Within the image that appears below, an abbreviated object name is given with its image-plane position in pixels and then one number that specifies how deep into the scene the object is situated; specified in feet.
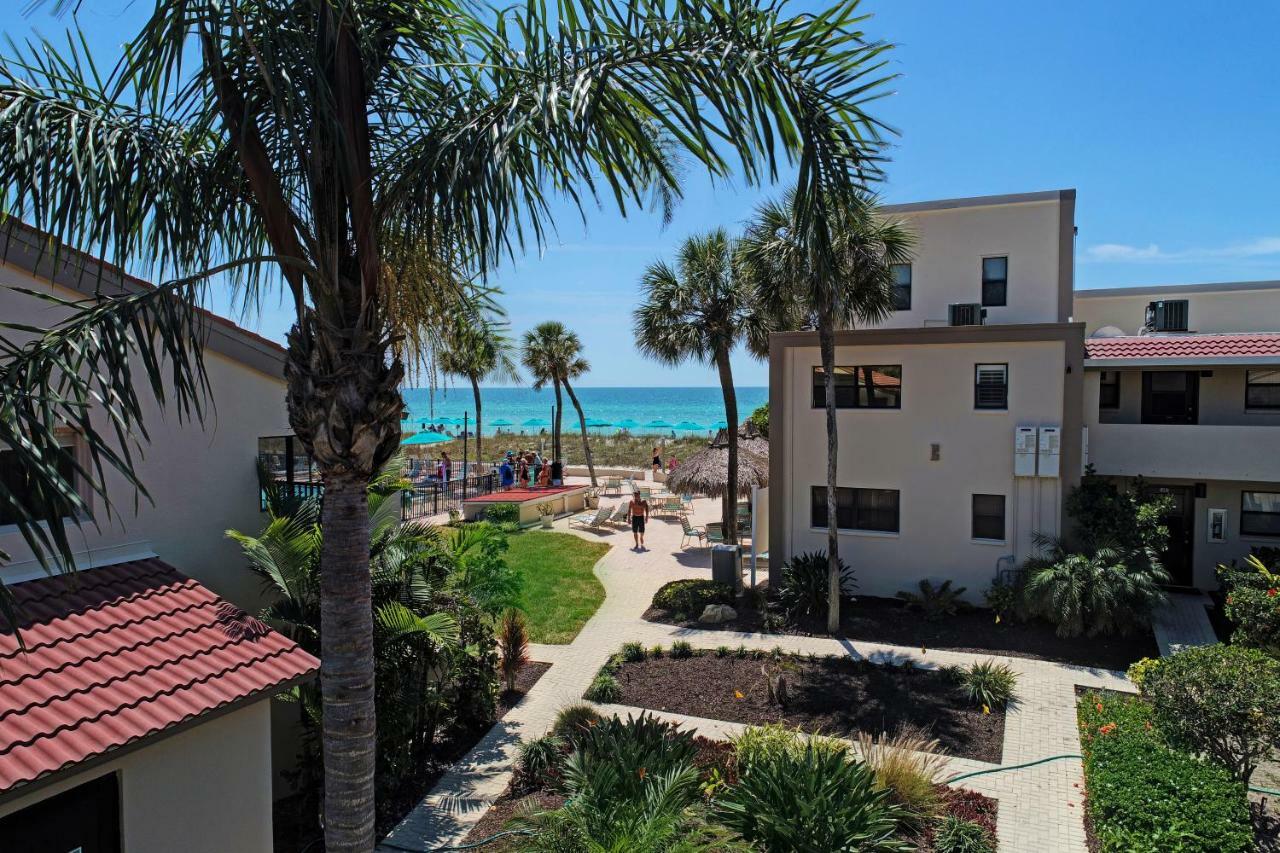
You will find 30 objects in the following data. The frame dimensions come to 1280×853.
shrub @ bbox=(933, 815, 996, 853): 23.94
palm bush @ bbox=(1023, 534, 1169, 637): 43.42
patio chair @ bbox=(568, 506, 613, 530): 84.43
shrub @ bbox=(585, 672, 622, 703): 38.40
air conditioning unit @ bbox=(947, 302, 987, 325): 52.85
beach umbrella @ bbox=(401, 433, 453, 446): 115.96
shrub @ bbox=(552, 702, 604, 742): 32.14
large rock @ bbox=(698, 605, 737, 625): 50.83
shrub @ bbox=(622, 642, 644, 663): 44.65
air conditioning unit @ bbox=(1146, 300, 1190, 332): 62.08
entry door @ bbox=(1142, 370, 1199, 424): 55.77
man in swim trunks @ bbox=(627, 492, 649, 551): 75.20
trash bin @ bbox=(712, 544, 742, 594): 55.62
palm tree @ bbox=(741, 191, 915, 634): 46.09
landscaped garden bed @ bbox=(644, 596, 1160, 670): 43.06
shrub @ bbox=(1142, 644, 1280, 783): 24.76
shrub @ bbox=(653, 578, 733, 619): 53.16
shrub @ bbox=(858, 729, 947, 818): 25.90
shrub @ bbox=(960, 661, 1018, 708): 36.94
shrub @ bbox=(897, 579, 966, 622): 49.60
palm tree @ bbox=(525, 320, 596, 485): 105.91
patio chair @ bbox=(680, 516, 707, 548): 76.07
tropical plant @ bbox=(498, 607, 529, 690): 39.75
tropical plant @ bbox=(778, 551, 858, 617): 50.98
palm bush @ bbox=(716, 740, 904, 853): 21.40
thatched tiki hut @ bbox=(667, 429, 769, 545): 68.39
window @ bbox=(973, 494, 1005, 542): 50.96
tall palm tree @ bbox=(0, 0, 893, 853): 15.24
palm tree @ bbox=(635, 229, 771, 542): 58.13
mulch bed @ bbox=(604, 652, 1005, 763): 34.60
